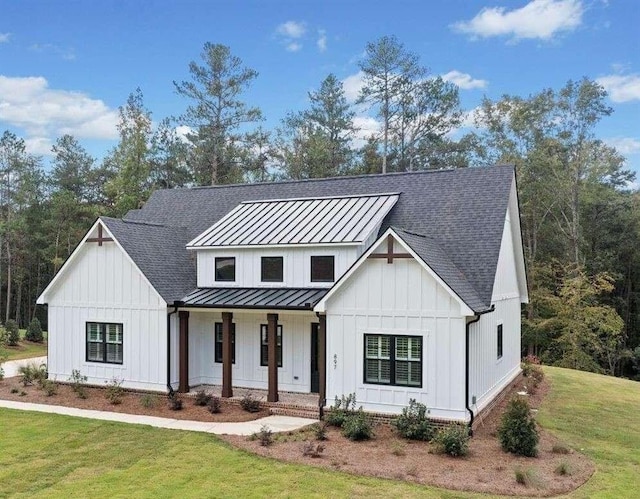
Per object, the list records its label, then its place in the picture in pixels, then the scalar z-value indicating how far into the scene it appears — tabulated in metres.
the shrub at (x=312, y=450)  11.12
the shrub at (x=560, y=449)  11.67
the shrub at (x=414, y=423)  12.48
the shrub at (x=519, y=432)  11.34
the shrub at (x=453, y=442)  11.28
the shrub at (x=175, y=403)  14.91
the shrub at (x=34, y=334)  28.92
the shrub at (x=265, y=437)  11.79
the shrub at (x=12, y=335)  26.84
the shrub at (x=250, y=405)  14.77
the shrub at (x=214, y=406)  14.52
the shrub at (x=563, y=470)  10.34
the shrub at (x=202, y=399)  15.37
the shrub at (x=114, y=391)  15.61
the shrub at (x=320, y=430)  12.32
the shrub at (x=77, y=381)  16.62
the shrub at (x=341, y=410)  13.34
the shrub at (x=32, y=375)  18.11
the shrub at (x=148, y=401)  15.25
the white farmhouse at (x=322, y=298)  13.41
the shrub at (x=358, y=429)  12.34
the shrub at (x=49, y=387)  16.50
